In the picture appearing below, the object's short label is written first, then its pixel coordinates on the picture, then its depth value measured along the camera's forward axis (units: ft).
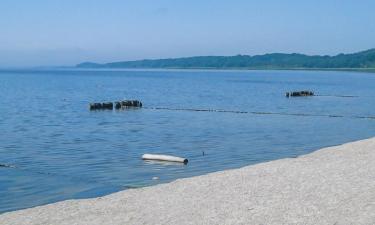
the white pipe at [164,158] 76.68
